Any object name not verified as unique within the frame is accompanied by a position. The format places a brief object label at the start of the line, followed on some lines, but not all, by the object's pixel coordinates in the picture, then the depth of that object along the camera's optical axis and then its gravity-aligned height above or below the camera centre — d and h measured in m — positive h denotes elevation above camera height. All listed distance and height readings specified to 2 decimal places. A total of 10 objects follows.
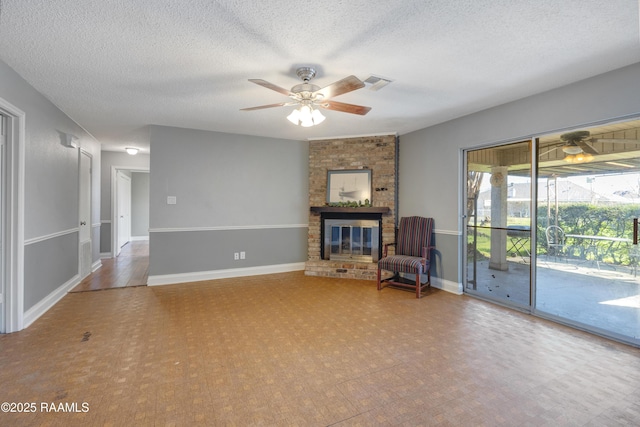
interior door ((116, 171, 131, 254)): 7.98 +0.02
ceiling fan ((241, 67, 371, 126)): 2.43 +1.00
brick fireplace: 5.10 +0.07
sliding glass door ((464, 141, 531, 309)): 3.55 -0.15
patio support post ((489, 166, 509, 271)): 3.80 -0.07
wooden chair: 4.10 -0.65
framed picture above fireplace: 5.23 +0.45
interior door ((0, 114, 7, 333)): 2.77 -0.17
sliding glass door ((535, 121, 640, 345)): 2.74 -0.16
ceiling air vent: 2.80 +1.23
